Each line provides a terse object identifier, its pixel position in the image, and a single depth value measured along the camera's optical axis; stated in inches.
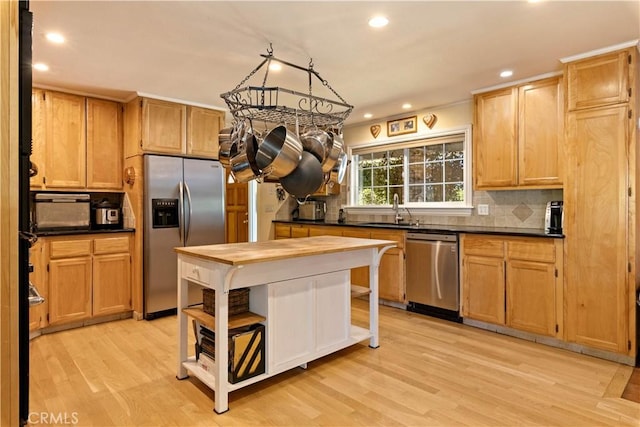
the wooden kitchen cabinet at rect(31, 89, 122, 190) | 141.6
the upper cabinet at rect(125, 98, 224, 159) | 152.6
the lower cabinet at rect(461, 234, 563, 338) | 122.9
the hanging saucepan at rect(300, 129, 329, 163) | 104.1
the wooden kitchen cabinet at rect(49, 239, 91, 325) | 137.9
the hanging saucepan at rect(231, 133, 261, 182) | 96.8
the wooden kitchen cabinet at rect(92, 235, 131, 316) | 148.3
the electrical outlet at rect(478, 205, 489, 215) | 159.2
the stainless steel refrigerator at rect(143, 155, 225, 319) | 153.1
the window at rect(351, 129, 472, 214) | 171.5
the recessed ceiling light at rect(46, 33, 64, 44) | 99.8
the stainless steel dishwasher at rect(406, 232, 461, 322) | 147.6
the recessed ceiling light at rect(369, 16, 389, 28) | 91.5
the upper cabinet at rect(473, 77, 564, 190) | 129.6
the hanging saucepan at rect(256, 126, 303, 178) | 92.2
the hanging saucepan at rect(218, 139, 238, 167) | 104.0
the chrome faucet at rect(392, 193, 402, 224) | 187.5
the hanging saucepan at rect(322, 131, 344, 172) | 105.6
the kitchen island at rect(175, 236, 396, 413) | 85.1
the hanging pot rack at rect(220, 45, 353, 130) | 93.7
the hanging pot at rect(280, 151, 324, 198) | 100.6
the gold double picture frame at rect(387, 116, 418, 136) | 183.9
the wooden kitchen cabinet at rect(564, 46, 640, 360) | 108.3
